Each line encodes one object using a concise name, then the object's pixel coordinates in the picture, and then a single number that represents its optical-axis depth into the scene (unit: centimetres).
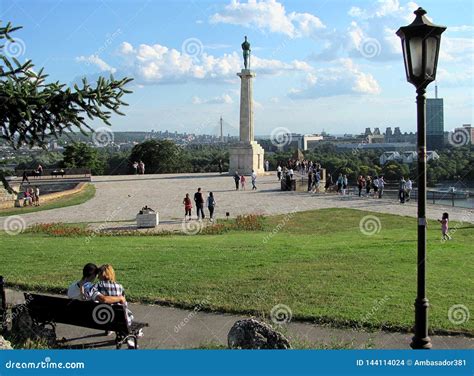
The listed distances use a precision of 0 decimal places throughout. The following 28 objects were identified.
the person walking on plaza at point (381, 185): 3067
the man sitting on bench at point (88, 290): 775
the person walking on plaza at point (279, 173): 4182
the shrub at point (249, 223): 2095
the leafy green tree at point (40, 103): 833
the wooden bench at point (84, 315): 729
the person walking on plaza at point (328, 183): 3594
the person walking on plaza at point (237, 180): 3467
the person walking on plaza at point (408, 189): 2825
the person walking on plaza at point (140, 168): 5112
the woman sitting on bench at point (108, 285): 789
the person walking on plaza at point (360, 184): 3191
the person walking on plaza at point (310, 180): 3369
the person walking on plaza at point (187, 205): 2320
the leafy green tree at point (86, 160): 5860
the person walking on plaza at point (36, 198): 3024
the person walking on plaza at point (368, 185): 3212
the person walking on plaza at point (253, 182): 3503
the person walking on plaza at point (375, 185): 3086
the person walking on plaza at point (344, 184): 3241
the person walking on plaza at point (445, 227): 1775
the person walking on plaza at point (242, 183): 3525
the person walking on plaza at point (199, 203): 2303
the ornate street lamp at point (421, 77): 593
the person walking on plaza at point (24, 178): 3809
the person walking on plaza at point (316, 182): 3381
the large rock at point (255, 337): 627
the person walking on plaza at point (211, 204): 2356
